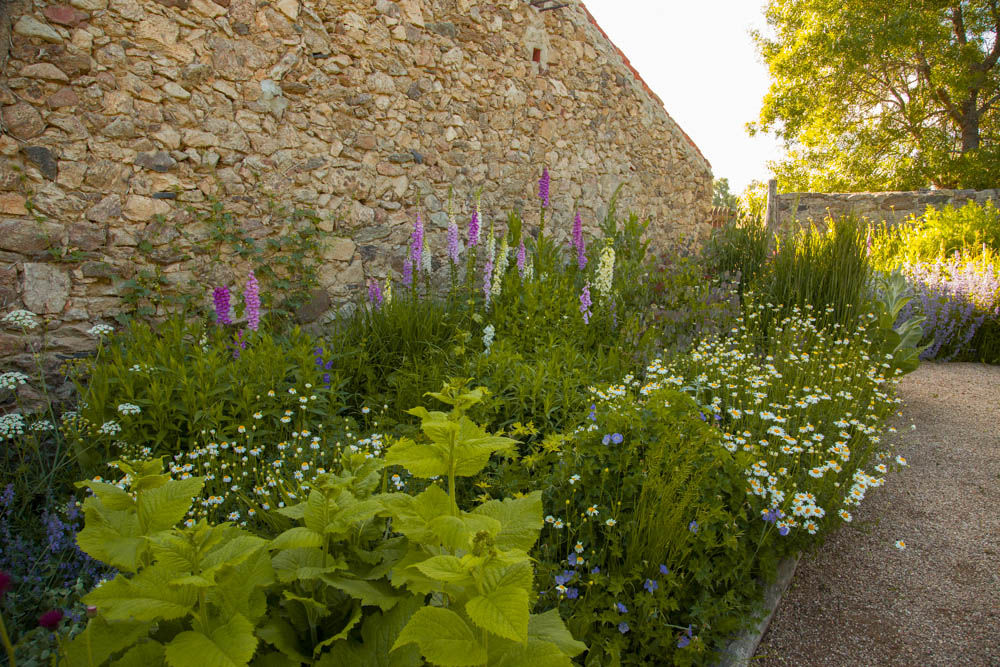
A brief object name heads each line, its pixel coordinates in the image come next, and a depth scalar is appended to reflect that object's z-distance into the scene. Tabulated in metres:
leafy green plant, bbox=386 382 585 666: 1.07
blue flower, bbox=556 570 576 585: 2.10
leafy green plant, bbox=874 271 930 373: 5.03
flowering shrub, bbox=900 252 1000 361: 6.60
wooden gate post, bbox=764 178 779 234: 11.69
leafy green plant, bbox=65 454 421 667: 1.10
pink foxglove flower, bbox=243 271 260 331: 4.06
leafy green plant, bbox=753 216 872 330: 6.20
